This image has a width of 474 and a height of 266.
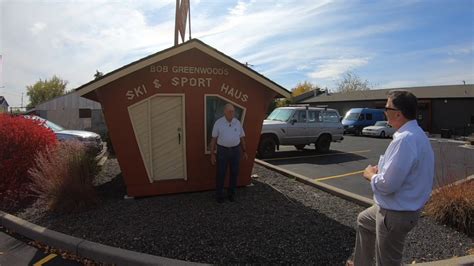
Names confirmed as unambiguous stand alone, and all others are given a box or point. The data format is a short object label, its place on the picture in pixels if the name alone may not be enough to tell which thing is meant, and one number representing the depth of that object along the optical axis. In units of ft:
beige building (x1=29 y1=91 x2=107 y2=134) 84.79
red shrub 24.57
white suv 47.60
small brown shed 23.41
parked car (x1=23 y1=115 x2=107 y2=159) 41.62
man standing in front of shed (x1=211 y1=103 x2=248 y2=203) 22.77
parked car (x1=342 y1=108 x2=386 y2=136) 105.40
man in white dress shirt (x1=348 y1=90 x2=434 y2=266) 10.01
